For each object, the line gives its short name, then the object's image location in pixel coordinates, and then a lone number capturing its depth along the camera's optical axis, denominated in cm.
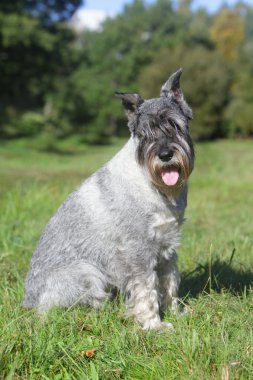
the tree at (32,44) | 2475
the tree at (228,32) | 5312
